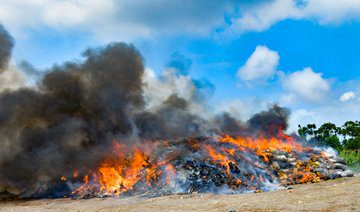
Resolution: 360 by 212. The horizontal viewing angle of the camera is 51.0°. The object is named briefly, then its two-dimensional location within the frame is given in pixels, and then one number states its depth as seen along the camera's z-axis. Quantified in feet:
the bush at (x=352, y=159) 131.13
